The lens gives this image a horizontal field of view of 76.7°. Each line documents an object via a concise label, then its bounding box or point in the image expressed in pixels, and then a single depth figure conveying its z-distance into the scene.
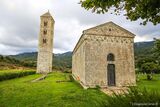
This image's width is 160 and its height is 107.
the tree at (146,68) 18.67
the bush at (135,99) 2.31
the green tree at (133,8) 3.44
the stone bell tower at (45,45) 31.14
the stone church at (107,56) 11.50
